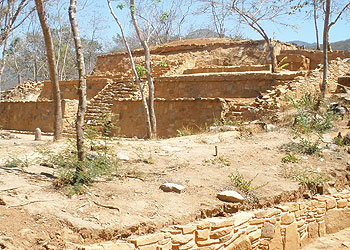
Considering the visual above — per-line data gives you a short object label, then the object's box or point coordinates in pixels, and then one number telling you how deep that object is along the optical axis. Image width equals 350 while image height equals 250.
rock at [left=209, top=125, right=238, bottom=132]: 8.61
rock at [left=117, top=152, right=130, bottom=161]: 5.75
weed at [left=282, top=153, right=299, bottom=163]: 5.96
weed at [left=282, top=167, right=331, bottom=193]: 5.31
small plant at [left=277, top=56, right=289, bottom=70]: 15.70
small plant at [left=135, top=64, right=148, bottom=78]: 11.04
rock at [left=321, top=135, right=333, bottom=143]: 7.09
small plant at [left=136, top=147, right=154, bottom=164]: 5.68
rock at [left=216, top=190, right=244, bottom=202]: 4.43
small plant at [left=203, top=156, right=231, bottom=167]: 5.70
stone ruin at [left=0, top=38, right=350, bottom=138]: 11.38
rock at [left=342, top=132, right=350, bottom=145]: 7.02
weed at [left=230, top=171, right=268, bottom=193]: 4.79
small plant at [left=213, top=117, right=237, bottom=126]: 9.46
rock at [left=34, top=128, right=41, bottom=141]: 10.95
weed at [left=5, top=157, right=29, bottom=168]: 5.14
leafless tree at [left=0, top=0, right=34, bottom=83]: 12.16
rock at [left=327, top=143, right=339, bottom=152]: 6.66
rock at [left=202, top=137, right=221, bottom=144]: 7.43
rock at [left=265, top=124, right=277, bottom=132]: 8.27
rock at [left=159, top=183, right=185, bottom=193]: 4.47
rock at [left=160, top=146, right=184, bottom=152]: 6.65
